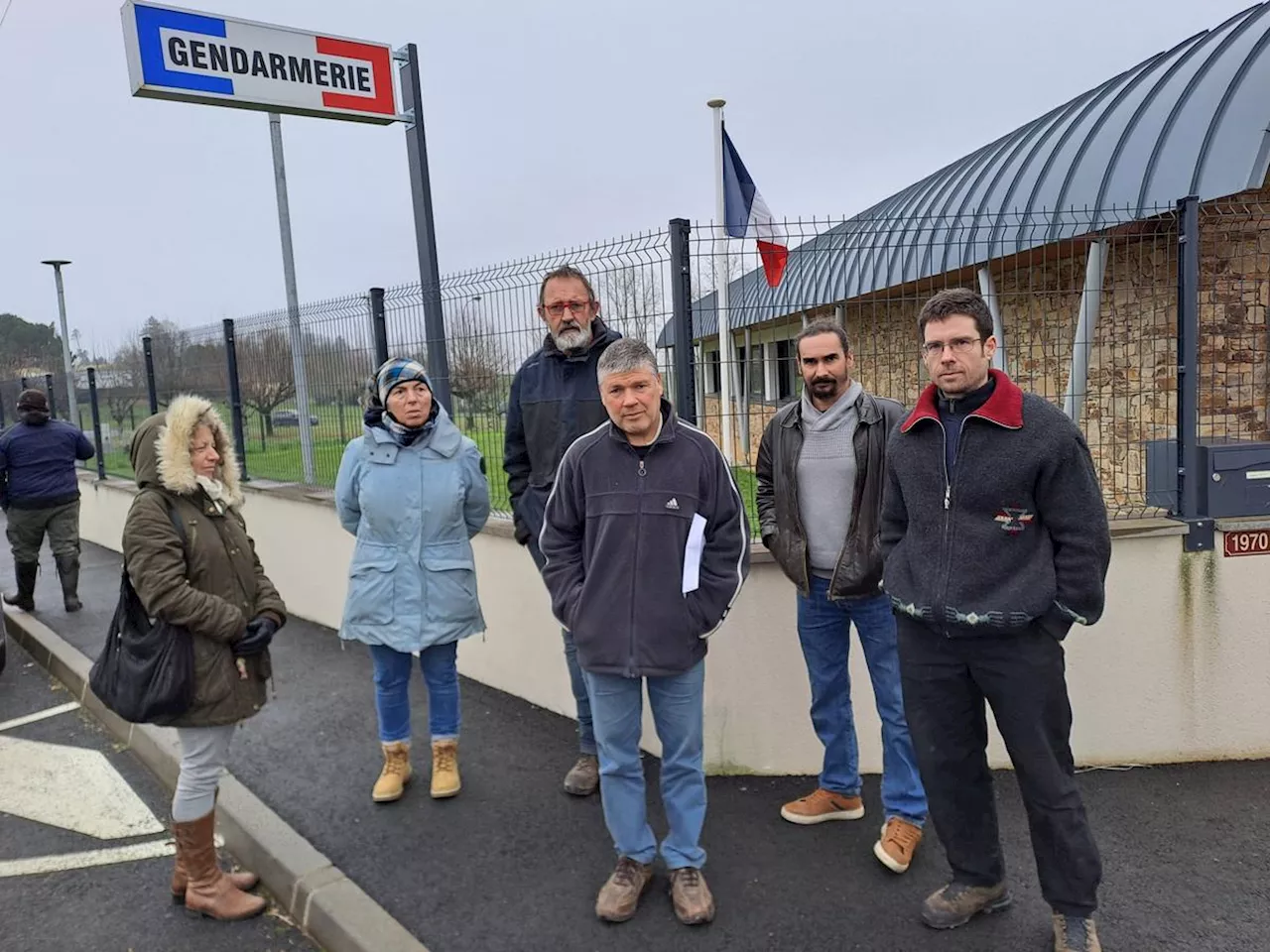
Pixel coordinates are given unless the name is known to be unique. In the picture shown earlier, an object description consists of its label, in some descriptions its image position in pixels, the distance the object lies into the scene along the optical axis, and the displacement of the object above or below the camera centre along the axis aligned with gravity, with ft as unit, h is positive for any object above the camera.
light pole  39.17 +3.64
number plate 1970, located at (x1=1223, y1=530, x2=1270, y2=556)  12.86 -3.04
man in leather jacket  10.19 -2.08
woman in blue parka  12.01 -2.23
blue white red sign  15.33 +6.55
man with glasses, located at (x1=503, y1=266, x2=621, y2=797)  11.46 -0.23
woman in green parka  9.36 -2.14
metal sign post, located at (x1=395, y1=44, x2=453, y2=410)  17.43 +3.49
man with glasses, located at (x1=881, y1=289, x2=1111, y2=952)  7.94 -2.07
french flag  28.50 +6.28
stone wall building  14.08 +1.13
